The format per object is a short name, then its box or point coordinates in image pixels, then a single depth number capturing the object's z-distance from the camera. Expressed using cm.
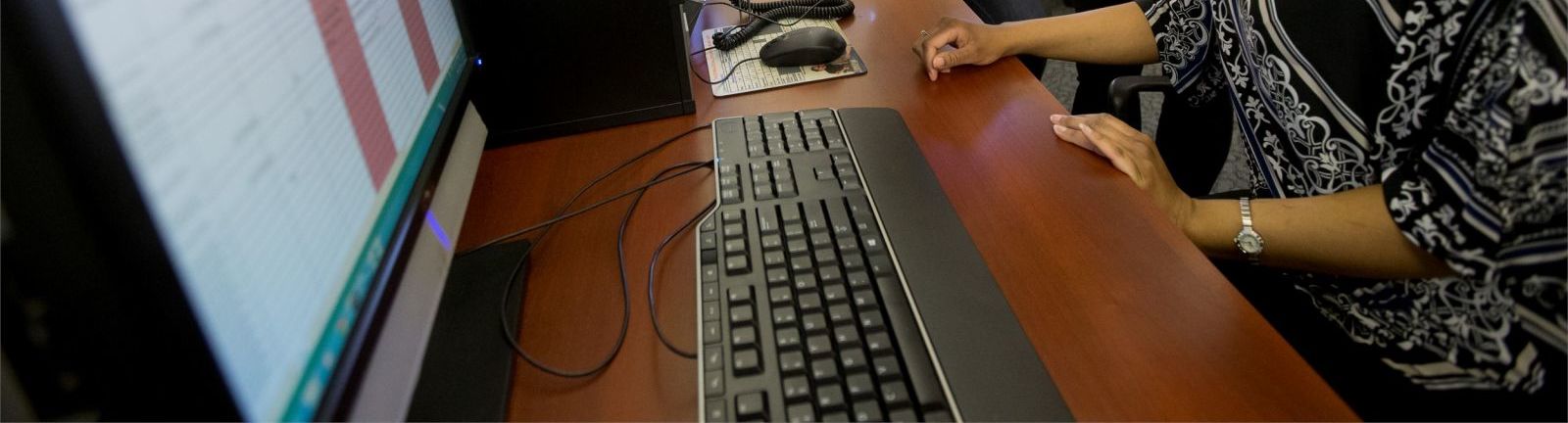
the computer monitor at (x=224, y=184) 27
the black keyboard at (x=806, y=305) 51
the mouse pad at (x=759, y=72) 103
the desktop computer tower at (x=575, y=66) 89
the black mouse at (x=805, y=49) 106
